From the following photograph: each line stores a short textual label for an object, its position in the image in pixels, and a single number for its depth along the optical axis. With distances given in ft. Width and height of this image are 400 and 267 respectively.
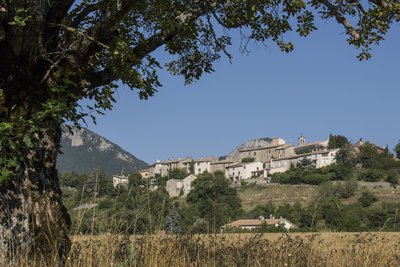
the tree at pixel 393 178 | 444.68
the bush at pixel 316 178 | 462.60
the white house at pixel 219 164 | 641.90
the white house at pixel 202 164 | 631.56
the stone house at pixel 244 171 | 604.49
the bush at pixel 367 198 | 339.57
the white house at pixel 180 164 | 586.29
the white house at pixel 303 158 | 563.89
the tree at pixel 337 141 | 581.53
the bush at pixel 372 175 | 457.51
